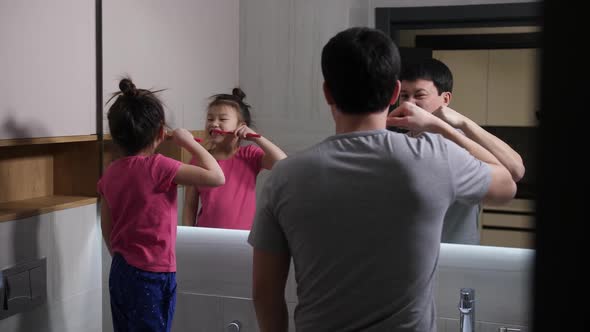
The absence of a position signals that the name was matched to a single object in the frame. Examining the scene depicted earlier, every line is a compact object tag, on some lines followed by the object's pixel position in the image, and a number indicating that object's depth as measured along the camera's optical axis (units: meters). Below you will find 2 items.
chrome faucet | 1.25
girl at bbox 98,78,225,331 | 1.43
